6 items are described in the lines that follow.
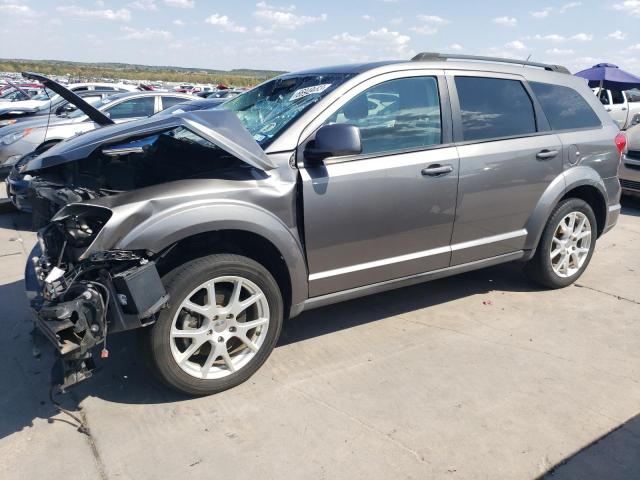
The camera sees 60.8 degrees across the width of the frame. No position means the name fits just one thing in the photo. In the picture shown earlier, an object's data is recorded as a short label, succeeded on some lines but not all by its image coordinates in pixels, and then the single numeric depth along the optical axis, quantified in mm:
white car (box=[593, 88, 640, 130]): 16528
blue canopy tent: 15828
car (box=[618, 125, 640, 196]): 8070
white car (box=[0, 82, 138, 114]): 15339
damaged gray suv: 2752
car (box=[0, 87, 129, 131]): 9344
